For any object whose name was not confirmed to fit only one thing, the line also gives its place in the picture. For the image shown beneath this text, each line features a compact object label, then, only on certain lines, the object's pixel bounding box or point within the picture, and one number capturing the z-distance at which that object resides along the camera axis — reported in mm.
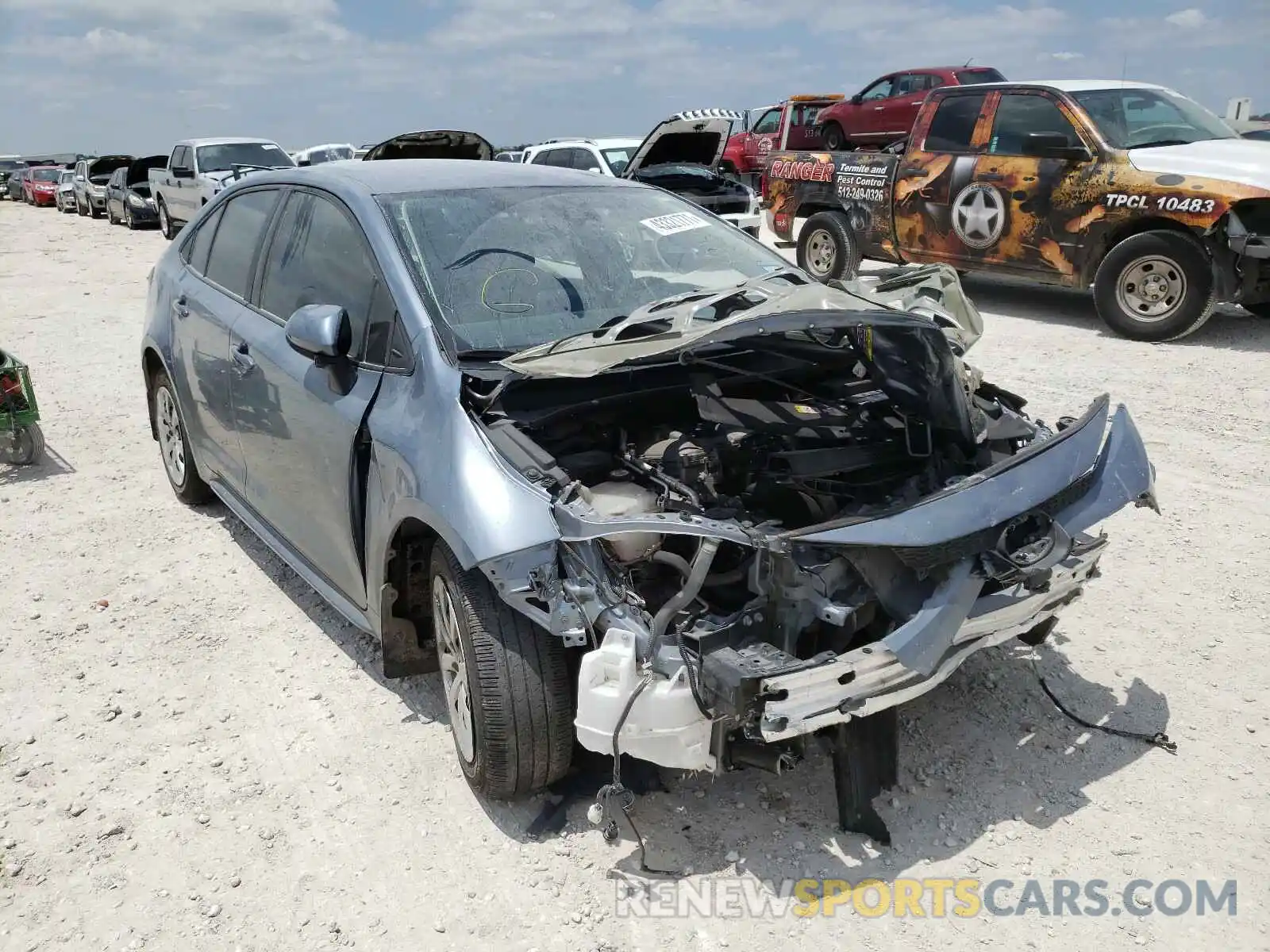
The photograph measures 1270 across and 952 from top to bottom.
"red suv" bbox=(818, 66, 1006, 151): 16094
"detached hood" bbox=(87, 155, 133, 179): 28188
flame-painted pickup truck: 7781
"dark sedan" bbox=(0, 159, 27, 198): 41062
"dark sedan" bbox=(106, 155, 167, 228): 23078
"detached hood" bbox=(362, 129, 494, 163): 10801
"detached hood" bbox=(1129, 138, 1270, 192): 7648
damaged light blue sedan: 2482
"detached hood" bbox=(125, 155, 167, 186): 24250
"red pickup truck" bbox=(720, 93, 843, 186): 19969
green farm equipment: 6035
